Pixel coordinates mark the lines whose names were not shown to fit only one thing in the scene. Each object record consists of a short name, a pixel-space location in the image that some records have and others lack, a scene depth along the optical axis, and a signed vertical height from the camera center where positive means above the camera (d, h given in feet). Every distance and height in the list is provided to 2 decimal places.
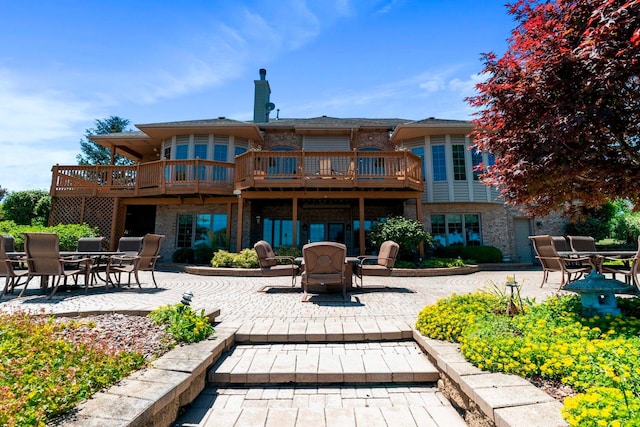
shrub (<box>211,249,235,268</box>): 35.32 -2.08
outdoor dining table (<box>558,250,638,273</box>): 19.20 -0.79
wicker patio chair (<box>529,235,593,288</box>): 21.45 -1.26
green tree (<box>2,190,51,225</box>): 46.80 +5.35
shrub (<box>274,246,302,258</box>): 35.08 -1.09
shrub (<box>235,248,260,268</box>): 34.60 -2.01
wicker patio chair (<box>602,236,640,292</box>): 16.78 -1.71
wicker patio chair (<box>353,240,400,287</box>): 22.95 -1.83
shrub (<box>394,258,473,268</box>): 35.94 -2.50
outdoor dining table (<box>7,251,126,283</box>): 20.39 -0.92
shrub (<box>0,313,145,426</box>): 5.26 -2.85
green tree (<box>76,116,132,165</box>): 115.75 +36.18
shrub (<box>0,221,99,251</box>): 36.78 +1.43
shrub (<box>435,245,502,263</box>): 43.01 -1.46
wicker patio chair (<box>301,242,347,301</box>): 18.76 -1.28
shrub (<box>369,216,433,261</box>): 36.37 +1.07
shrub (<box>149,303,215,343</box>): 10.39 -2.92
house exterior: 44.01 +7.18
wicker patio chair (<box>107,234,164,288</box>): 22.67 -1.24
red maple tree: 8.73 +4.84
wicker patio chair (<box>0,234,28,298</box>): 18.31 -1.59
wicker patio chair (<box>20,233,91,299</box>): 18.13 -0.83
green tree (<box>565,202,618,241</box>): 47.24 +2.62
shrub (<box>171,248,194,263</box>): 43.06 -1.78
